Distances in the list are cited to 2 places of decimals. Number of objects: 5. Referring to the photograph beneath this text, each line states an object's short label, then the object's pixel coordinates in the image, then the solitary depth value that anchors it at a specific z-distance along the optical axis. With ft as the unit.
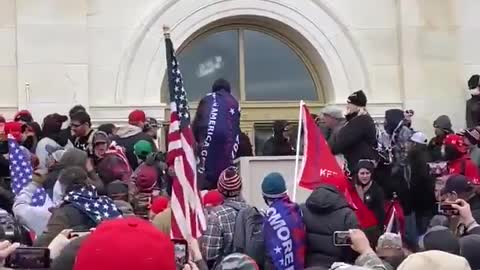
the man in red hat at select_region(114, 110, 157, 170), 39.58
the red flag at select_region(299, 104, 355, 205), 32.89
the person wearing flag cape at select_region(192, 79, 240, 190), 35.65
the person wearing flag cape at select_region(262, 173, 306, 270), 27.02
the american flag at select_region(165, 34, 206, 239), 24.75
